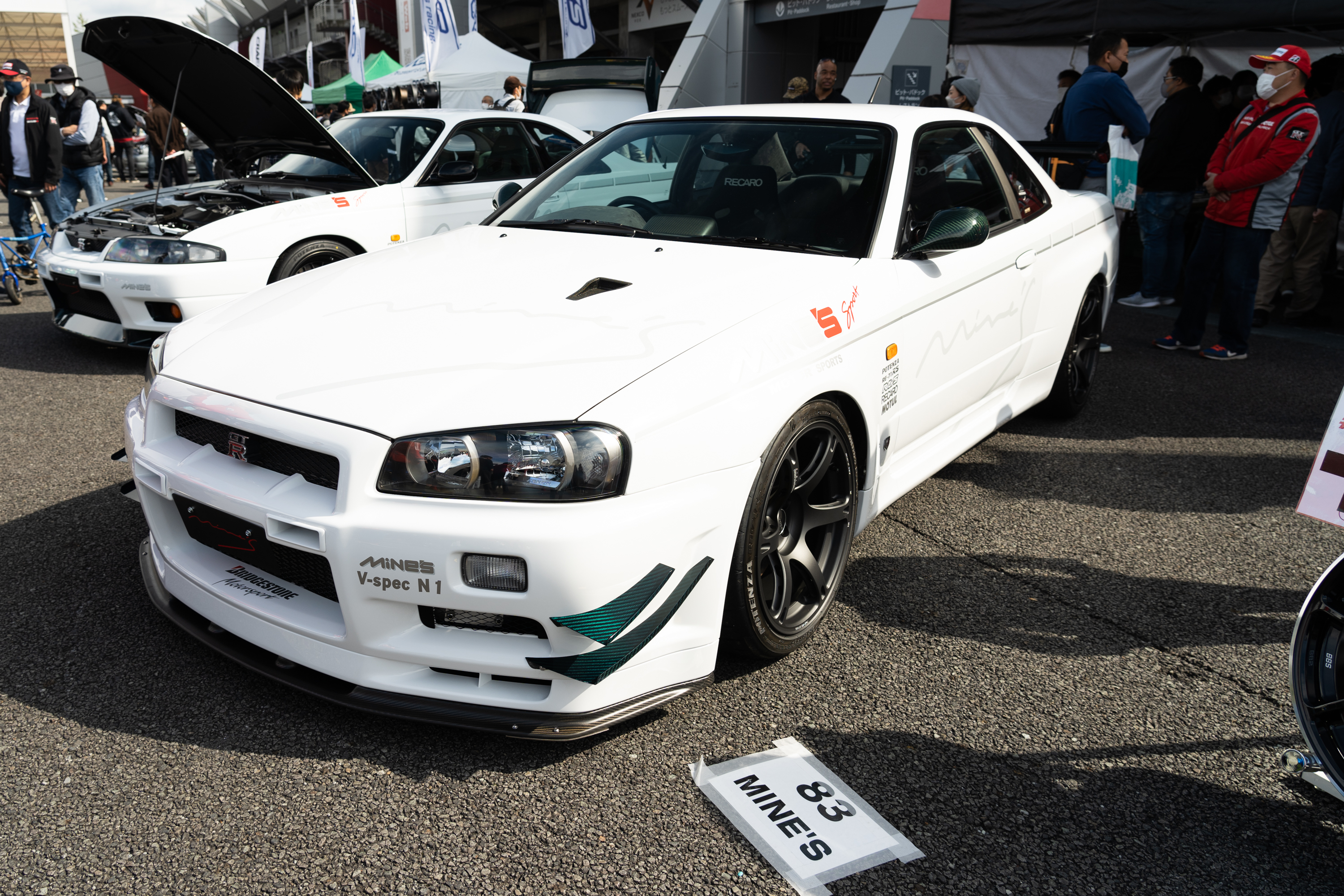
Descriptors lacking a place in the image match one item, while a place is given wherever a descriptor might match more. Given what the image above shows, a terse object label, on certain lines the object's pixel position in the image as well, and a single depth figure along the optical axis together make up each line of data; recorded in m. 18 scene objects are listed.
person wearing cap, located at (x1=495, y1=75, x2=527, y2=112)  11.19
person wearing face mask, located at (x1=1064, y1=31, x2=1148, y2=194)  6.69
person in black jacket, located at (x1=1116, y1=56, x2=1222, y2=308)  7.34
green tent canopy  26.36
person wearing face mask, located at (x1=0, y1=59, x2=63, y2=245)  7.86
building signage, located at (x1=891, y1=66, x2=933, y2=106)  14.52
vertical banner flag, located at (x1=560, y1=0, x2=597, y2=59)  18.20
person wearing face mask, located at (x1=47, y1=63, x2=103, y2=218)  8.51
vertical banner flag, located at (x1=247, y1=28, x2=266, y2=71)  17.59
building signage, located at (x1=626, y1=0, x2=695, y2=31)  26.62
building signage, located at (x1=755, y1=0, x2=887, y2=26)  18.36
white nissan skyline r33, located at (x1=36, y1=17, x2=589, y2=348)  5.34
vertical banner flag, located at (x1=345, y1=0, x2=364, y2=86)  23.86
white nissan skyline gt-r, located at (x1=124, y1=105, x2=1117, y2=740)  2.05
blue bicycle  7.47
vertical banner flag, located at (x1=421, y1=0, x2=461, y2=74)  21.11
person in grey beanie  7.56
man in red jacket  5.52
